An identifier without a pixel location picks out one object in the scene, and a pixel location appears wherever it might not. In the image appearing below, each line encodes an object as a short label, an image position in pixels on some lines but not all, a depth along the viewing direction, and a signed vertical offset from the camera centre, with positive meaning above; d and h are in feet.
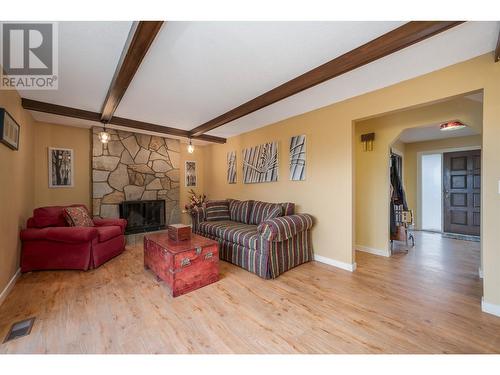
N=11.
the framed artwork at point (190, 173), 18.12 +1.04
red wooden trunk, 7.22 -2.83
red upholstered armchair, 8.90 -2.66
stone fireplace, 13.53 +0.94
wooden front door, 15.25 -0.38
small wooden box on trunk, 8.31 -1.89
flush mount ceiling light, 11.79 +3.45
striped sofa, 8.57 -2.29
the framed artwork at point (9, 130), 6.71 +1.88
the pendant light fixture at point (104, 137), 11.22 +2.57
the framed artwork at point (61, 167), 12.33 +1.03
